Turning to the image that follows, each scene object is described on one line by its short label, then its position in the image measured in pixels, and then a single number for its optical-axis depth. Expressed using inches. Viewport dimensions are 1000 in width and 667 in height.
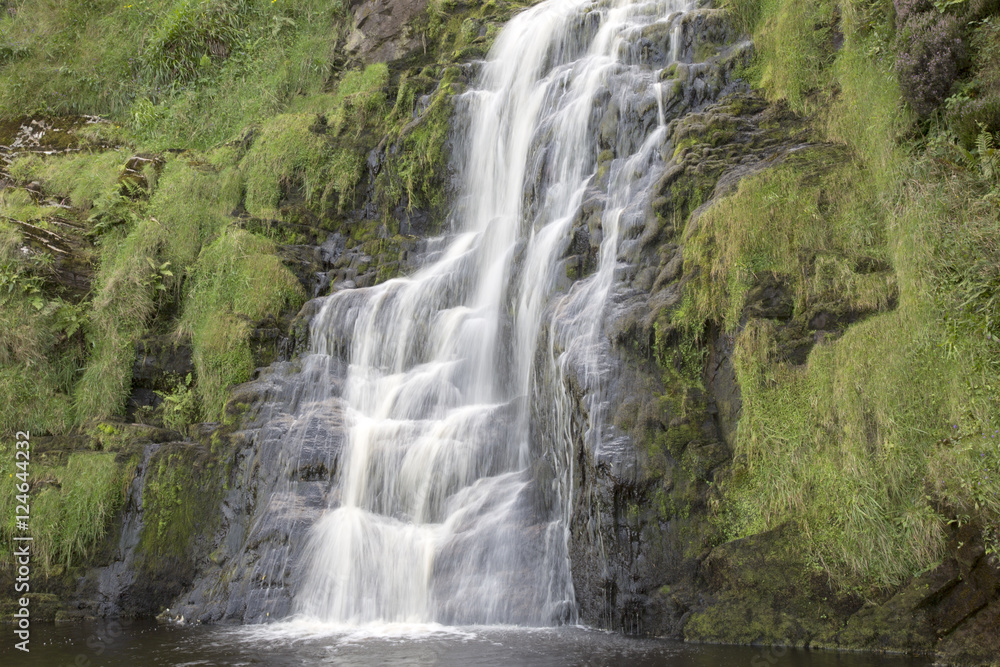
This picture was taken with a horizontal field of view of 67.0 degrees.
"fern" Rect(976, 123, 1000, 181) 271.7
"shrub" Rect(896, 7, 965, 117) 297.9
